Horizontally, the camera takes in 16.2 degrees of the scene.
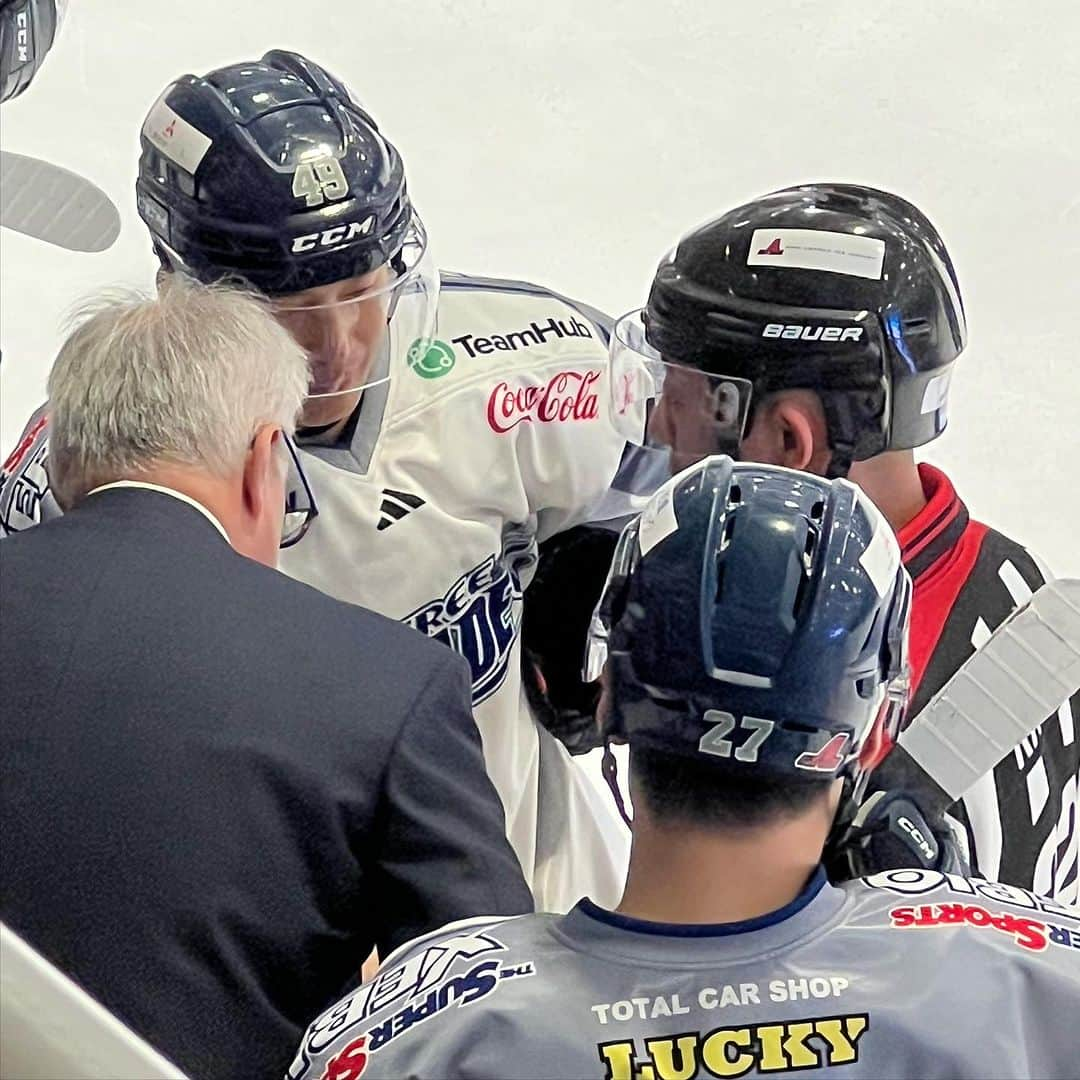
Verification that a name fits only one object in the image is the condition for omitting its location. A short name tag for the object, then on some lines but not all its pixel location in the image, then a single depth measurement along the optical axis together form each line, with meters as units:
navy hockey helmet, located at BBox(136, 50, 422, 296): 3.29
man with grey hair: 2.84
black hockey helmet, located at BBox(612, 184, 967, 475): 3.15
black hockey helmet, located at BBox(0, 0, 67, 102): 3.82
